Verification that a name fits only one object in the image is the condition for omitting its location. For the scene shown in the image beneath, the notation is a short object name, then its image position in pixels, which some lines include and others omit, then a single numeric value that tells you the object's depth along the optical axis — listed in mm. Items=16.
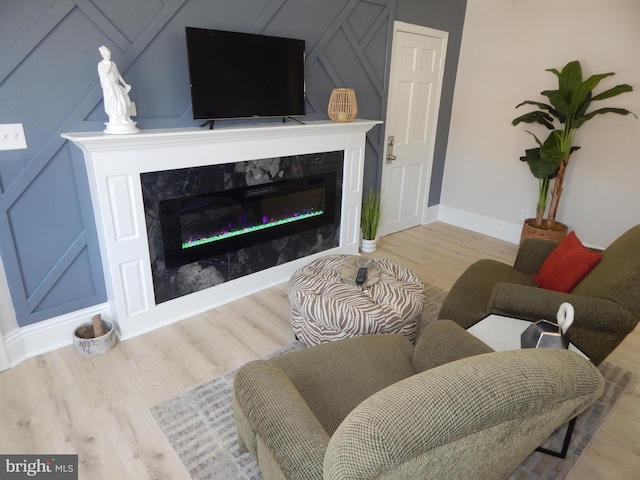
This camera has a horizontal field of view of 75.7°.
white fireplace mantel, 2215
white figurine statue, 2094
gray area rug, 1709
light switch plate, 2055
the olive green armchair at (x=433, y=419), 781
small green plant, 3844
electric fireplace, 2637
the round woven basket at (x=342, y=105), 3211
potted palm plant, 3318
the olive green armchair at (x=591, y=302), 1865
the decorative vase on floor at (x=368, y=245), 3969
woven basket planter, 3670
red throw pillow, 2168
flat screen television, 2471
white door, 3906
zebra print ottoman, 2129
